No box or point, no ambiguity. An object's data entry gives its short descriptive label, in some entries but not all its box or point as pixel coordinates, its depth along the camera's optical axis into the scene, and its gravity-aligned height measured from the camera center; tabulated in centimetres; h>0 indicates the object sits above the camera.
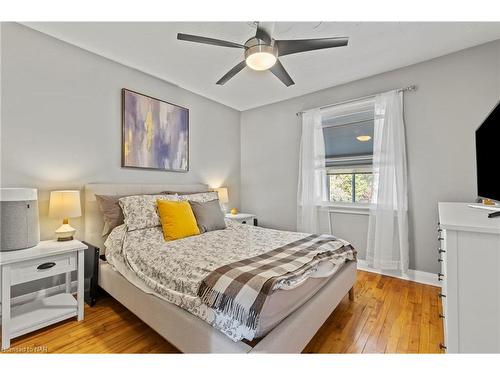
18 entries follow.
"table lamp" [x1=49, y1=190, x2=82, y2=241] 194 -14
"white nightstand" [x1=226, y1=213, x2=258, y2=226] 353 -44
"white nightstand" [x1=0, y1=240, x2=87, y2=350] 155 -64
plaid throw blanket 112 -50
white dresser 85 -38
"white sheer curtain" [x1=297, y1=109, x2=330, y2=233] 334 +20
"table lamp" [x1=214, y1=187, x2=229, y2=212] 362 -7
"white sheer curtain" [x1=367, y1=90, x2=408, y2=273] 268 +2
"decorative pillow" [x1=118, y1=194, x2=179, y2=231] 217 -21
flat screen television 123 +21
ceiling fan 159 +106
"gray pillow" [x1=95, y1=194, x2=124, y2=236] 226 -21
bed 117 -78
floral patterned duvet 131 -49
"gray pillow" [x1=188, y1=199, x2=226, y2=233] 245 -29
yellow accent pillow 217 -29
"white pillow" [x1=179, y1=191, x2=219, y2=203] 271 -8
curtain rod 265 +121
